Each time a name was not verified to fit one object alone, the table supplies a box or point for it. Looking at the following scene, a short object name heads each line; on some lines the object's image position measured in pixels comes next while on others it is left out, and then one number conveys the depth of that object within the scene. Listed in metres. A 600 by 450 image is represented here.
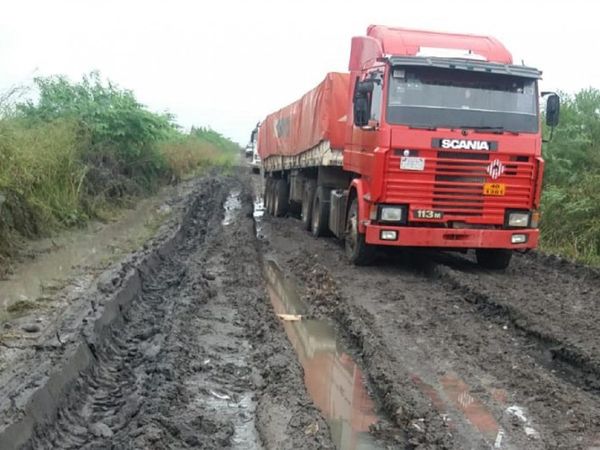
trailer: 9.26
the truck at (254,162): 37.88
